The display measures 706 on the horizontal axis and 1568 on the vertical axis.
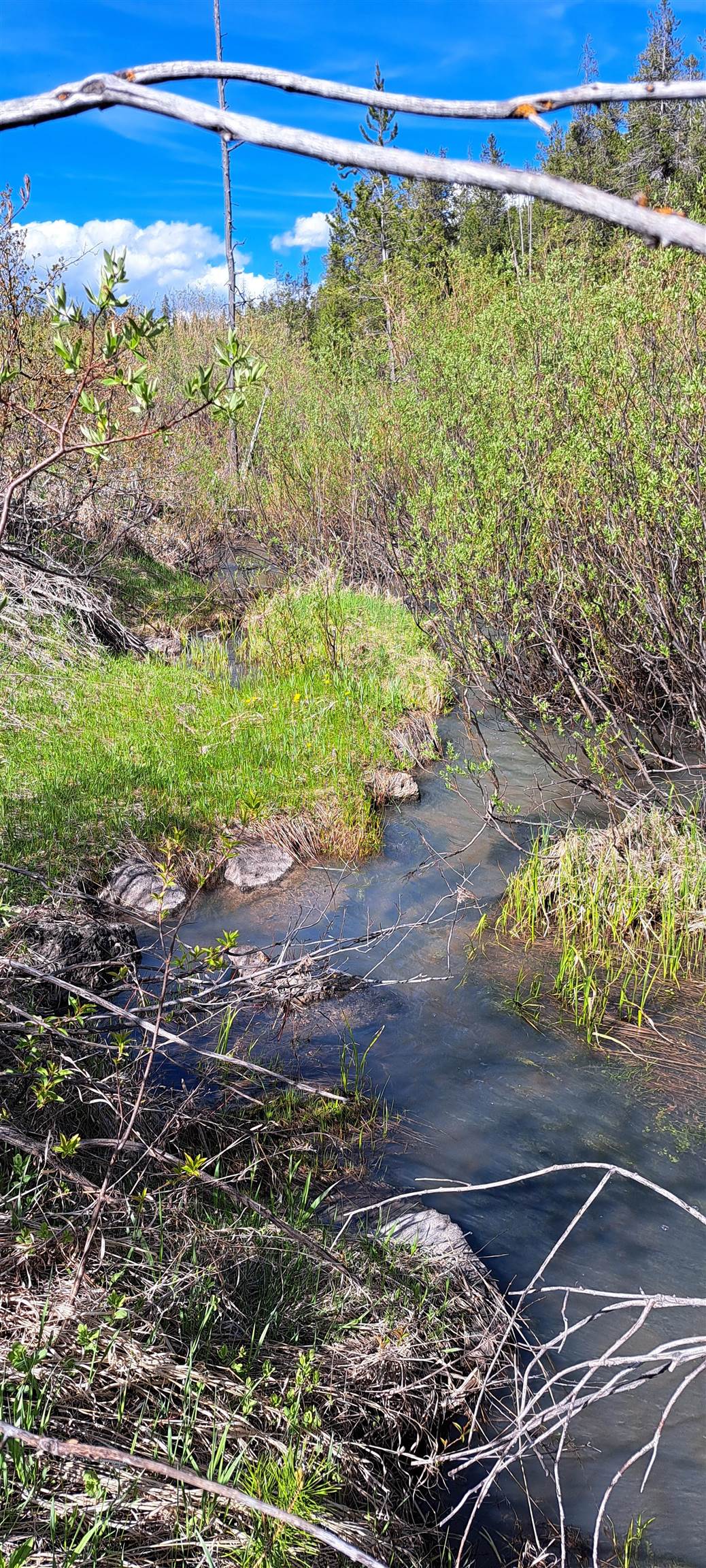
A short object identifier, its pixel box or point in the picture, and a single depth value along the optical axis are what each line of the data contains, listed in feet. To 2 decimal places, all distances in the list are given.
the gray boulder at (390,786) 25.16
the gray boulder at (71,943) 14.08
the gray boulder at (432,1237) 10.54
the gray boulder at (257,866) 20.89
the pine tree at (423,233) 61.46
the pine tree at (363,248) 87.86
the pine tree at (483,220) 142.20
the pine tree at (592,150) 125.29
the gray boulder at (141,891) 19.08
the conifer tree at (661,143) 111.86
